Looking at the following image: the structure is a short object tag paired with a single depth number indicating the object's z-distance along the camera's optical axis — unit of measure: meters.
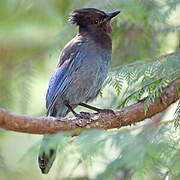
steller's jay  7.94
